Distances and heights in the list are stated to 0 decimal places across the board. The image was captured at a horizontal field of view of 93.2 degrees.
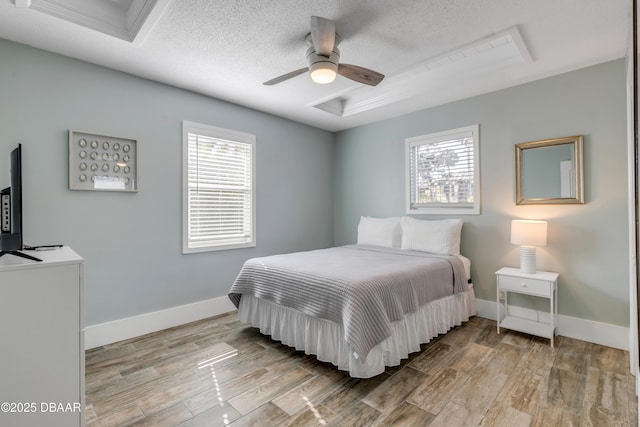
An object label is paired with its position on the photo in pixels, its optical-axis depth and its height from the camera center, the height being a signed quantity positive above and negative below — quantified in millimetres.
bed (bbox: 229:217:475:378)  2178 -693
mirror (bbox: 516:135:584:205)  2904 +442
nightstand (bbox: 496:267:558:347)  2756 -701
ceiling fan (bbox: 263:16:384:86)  2111 +1168
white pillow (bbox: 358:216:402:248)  4004 -225
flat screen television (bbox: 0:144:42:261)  1442 -1
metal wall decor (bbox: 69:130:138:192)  2674 +489
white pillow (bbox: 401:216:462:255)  3441 -247
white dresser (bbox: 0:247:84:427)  1295 -570
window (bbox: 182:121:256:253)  3445 +326
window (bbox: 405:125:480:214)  3609 +552
